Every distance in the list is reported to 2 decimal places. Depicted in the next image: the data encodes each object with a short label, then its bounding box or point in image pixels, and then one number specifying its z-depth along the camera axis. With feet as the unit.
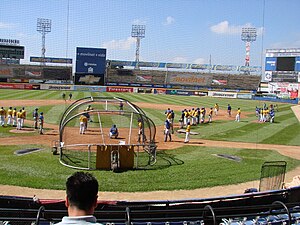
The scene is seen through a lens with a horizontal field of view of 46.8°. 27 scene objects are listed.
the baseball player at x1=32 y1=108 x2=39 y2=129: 75.87
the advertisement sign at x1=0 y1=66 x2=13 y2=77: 242.37
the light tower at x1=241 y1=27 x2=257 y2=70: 194.18
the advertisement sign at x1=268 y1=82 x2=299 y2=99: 252.87
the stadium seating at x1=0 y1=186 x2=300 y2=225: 12.78
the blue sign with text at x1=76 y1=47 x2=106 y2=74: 234.58
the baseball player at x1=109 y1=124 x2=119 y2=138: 66.74
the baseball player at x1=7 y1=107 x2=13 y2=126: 77.92
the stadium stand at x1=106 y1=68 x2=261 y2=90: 278.67
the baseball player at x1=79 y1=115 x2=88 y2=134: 69.31
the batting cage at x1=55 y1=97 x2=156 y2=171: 45.52
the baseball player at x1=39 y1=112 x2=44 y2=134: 69.67
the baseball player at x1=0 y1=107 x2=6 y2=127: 75.86
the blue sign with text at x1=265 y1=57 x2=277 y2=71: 275.84
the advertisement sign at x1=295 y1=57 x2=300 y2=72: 263.29
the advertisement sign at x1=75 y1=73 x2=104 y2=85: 230.40
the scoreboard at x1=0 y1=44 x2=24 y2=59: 251.03
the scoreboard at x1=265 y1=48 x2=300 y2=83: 267.18
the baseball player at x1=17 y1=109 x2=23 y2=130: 72.13
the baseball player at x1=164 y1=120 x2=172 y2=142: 65.53
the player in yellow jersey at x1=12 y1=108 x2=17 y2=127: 78.29
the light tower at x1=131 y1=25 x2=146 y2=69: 269.40
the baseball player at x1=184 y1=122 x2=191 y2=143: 64.96
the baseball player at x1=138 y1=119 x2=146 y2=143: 62.62
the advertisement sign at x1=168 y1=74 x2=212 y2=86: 287.63
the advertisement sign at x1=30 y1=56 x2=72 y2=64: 283.55
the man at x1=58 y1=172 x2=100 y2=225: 8.41
